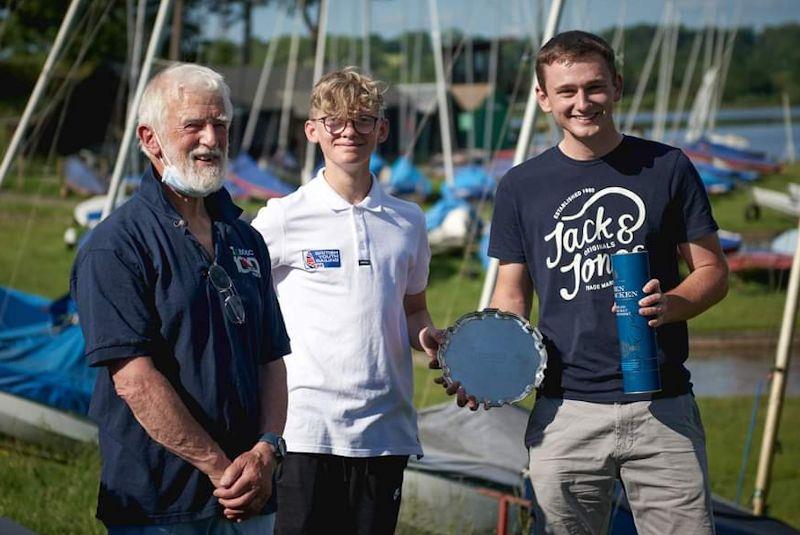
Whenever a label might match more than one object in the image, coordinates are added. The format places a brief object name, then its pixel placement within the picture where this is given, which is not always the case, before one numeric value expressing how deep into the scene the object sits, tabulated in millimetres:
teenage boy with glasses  3902
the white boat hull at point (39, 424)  7484
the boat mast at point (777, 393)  6305
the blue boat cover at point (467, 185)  27328
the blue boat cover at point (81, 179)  31344
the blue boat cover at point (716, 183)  36812
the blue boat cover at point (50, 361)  7871
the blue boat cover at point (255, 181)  30172
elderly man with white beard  2992
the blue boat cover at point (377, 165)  29834
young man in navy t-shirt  3684
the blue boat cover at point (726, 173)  38375
